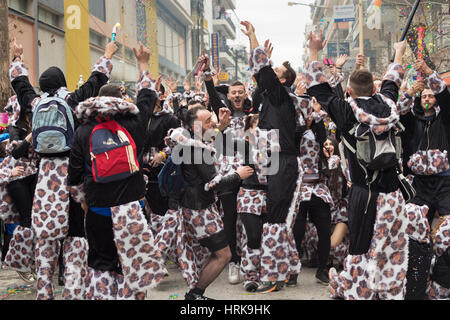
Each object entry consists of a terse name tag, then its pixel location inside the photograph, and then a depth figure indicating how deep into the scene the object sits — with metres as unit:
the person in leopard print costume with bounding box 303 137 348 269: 6.27
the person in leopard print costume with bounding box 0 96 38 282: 5.57
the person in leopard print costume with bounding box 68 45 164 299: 3.80
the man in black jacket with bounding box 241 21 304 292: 5.25
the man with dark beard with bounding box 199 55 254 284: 6.29
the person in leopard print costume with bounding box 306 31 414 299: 4.15
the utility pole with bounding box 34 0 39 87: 19.36
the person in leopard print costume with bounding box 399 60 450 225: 5.23
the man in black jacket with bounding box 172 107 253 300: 4.77
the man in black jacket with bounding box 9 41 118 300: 4.62
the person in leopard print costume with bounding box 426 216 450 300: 4.61
